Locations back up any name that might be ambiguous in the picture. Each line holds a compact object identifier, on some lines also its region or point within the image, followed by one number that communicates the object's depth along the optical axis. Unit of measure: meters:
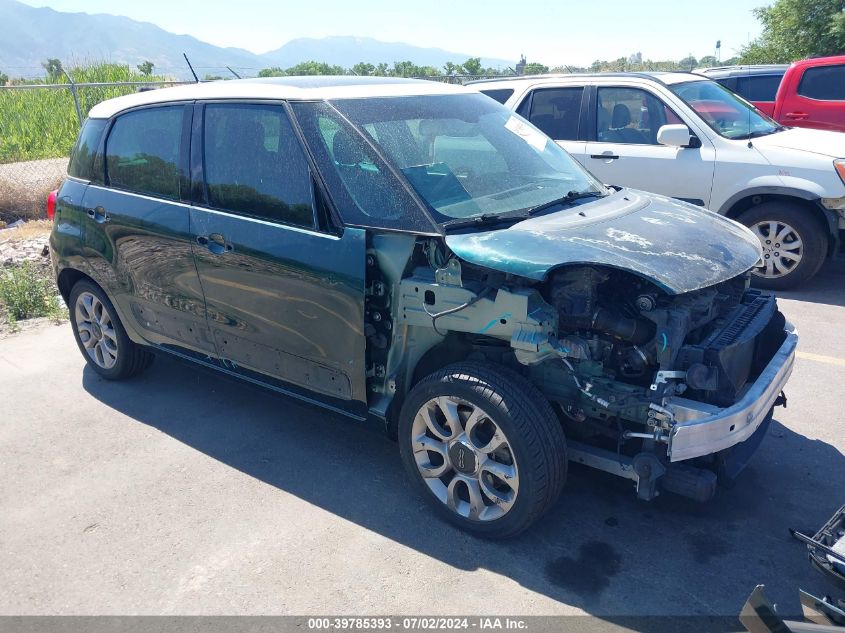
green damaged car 3.03
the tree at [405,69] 37.72
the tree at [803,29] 20.38
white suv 6.57
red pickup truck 9.30
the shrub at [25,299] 6.85
